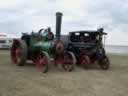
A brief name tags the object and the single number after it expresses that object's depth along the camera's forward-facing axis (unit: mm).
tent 13287
